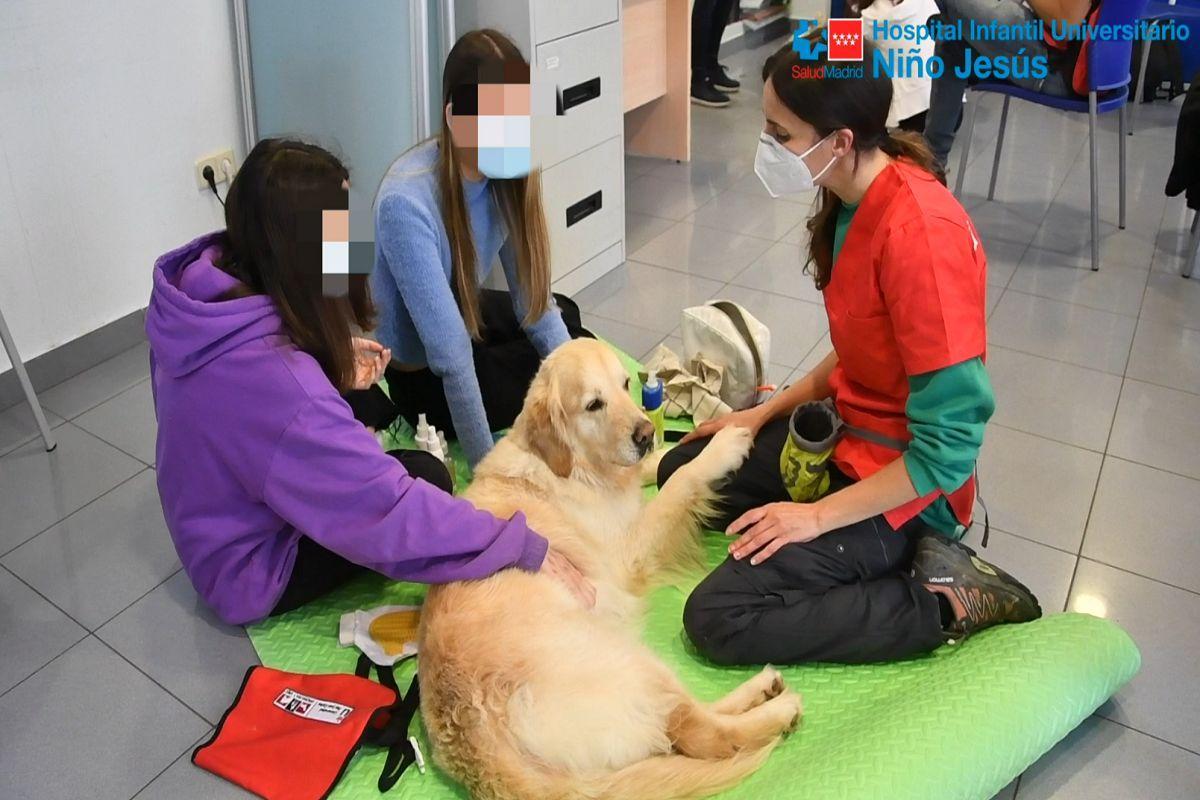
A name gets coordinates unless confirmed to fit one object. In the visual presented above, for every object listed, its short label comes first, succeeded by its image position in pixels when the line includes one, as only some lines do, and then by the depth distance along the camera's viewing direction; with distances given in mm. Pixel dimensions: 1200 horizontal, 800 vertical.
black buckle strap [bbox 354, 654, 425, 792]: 1639
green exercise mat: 1507
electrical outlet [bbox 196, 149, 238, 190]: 3150
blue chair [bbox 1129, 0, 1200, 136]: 4984
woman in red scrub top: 1588
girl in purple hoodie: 1524
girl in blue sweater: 1999
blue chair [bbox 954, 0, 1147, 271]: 3201
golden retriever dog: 1439
